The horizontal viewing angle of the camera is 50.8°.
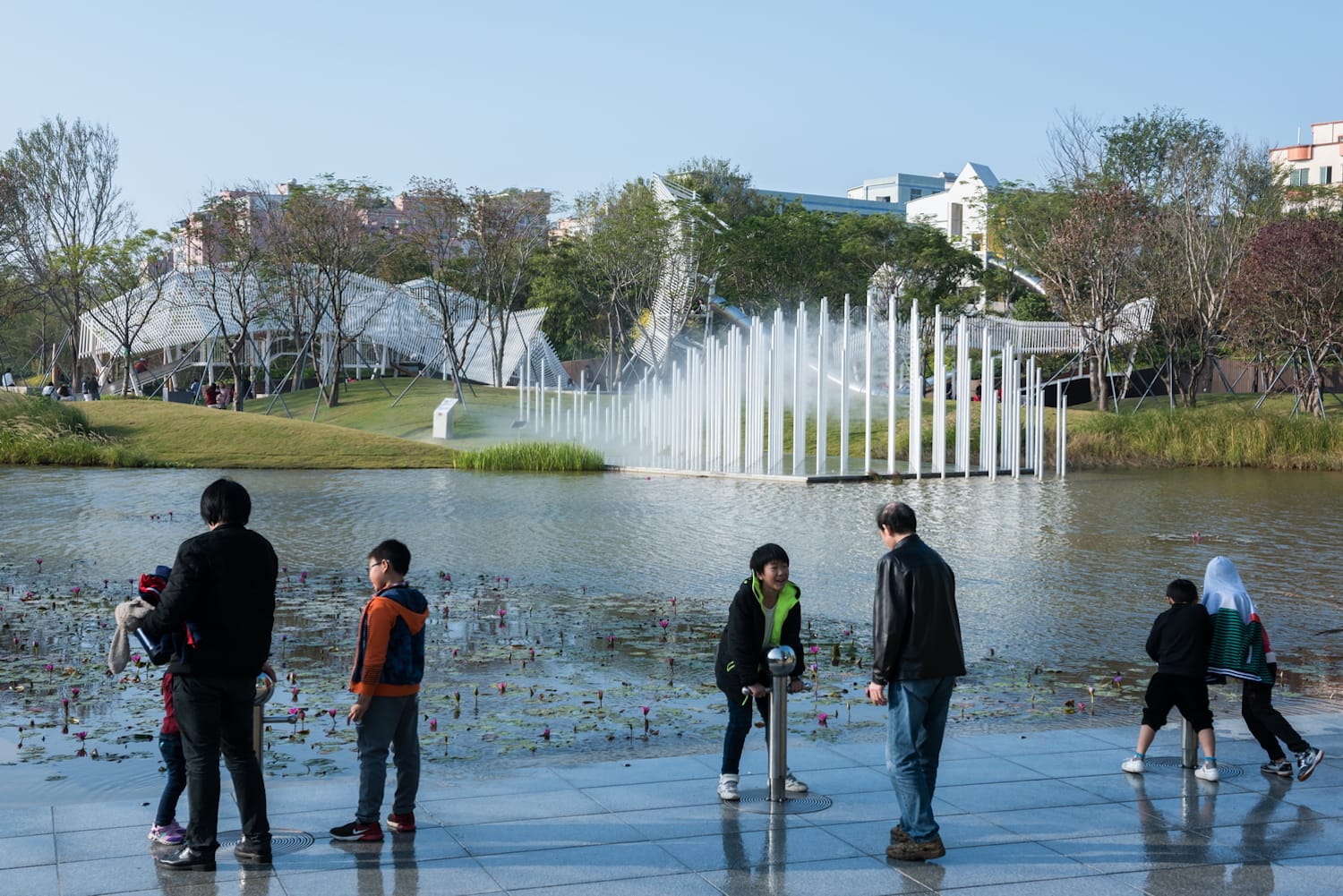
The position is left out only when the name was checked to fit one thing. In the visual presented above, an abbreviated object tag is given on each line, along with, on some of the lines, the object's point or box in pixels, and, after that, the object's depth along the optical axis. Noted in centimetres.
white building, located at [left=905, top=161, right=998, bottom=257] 9567
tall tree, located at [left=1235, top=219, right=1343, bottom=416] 4091
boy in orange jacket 604
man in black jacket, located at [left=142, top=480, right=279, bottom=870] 562
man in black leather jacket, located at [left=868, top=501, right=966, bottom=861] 590
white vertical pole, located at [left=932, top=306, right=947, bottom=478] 2861
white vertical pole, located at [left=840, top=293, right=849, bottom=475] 2648
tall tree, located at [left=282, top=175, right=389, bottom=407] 5241
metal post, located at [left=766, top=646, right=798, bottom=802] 658
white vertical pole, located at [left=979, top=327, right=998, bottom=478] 3238
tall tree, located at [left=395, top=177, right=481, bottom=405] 5503
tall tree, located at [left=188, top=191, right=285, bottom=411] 5425
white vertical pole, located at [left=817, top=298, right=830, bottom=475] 2889
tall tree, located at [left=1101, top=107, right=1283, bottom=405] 4909
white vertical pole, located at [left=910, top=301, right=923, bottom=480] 2995
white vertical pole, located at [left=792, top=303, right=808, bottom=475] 3033
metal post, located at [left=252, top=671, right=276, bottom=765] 588
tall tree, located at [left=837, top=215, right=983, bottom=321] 6062
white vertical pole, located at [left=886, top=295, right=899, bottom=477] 2964
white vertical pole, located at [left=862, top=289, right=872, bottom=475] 2958
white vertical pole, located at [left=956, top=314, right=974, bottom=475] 3162
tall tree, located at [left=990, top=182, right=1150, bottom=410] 4834
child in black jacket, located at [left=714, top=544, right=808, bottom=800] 657
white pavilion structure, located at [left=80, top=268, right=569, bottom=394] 5844
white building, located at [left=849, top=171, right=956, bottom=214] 14150
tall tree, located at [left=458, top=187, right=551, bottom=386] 5581
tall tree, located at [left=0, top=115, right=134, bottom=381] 5644
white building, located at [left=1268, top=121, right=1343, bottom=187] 10338
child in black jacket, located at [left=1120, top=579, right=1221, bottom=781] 721
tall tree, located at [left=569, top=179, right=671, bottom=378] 5831
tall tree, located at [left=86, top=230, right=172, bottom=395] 5468
